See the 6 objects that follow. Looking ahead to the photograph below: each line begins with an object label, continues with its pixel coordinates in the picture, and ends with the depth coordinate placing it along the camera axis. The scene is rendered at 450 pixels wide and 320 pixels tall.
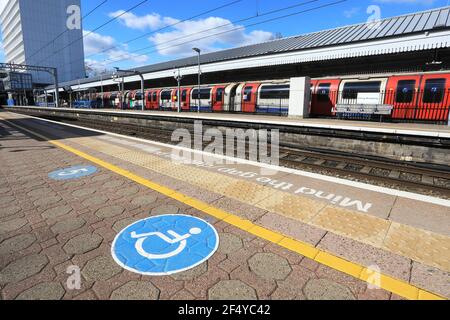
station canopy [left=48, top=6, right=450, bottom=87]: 17.14
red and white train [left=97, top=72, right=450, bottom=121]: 14.30
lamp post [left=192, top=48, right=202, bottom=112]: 27.25
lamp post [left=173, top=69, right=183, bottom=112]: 28.96
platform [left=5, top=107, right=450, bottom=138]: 8.62
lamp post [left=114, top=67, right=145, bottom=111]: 33.44
